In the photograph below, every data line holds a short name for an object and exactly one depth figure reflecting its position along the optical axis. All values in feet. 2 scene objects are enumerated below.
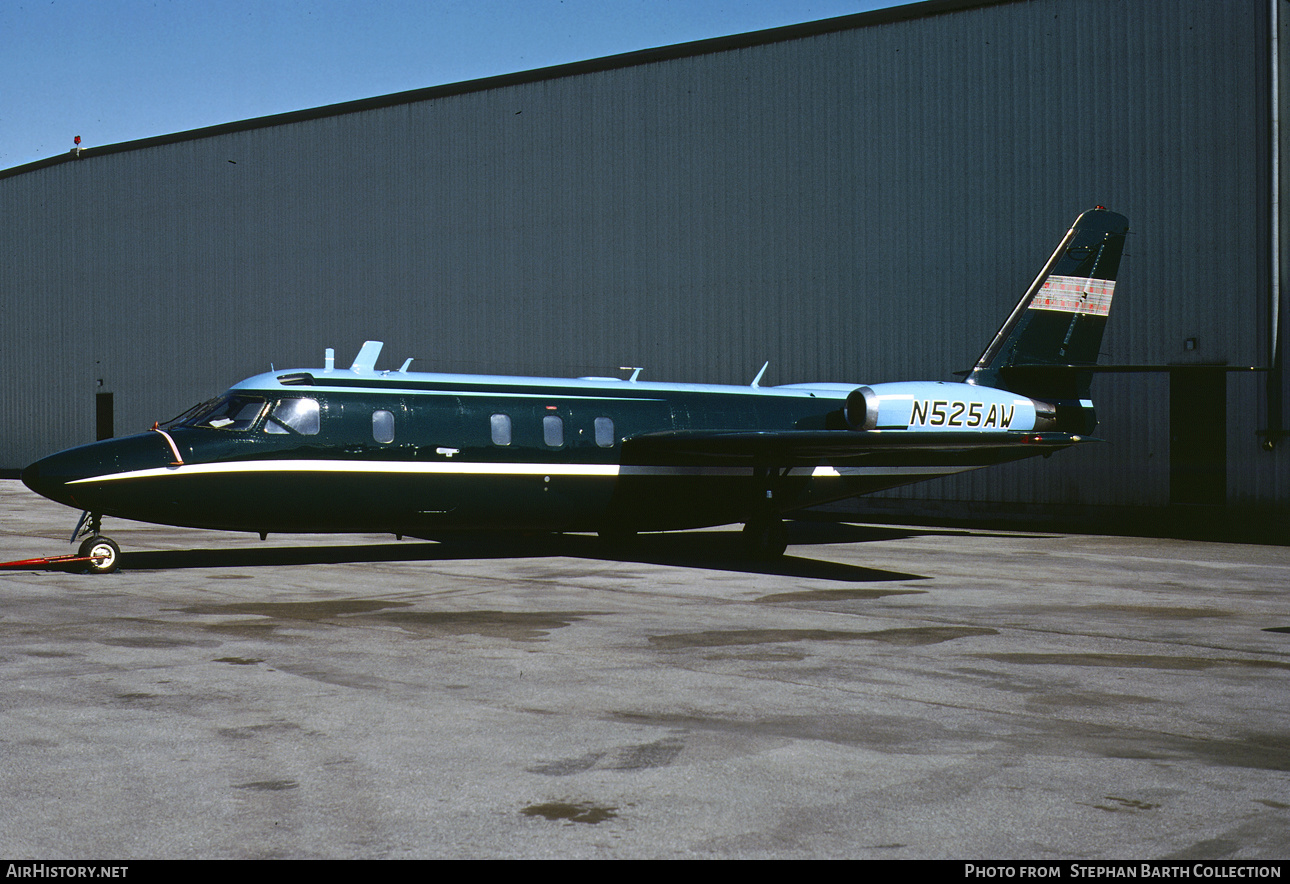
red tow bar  48.61
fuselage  49.01
